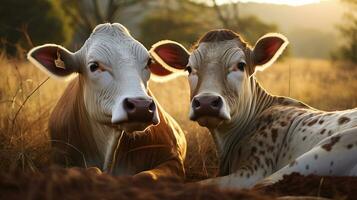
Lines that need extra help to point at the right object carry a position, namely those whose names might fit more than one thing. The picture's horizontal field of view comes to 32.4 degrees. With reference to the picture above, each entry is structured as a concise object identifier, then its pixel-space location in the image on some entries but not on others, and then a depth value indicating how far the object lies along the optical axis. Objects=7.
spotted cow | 4.81
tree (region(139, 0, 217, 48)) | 32.00
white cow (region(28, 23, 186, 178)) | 5.34
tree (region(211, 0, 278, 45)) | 33.09
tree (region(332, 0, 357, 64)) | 19.95
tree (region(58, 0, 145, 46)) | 32.28
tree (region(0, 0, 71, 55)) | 22.62
